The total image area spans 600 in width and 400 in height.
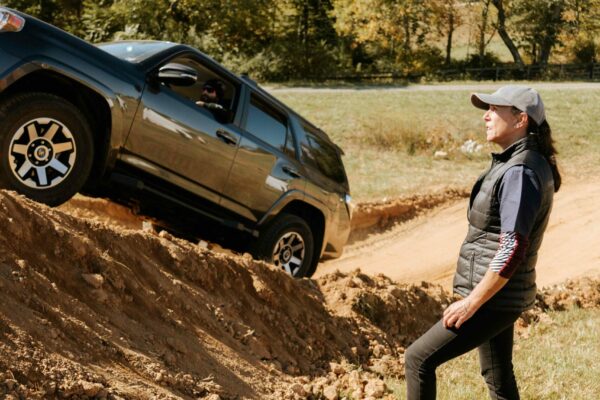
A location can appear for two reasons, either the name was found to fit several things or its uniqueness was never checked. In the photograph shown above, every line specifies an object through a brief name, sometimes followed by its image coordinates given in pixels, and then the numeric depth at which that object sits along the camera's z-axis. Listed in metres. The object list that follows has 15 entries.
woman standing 3.86
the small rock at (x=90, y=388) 3.93
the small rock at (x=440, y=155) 19.72
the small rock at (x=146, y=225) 9.53
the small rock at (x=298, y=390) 5.54
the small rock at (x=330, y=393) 5.62
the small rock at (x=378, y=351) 6.80
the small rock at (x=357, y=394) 5.72
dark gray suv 5.86
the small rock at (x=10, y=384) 3.61
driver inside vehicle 7.49
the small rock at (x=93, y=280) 5.12
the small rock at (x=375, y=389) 5.77
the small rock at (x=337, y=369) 6.17
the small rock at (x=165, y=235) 6.62
